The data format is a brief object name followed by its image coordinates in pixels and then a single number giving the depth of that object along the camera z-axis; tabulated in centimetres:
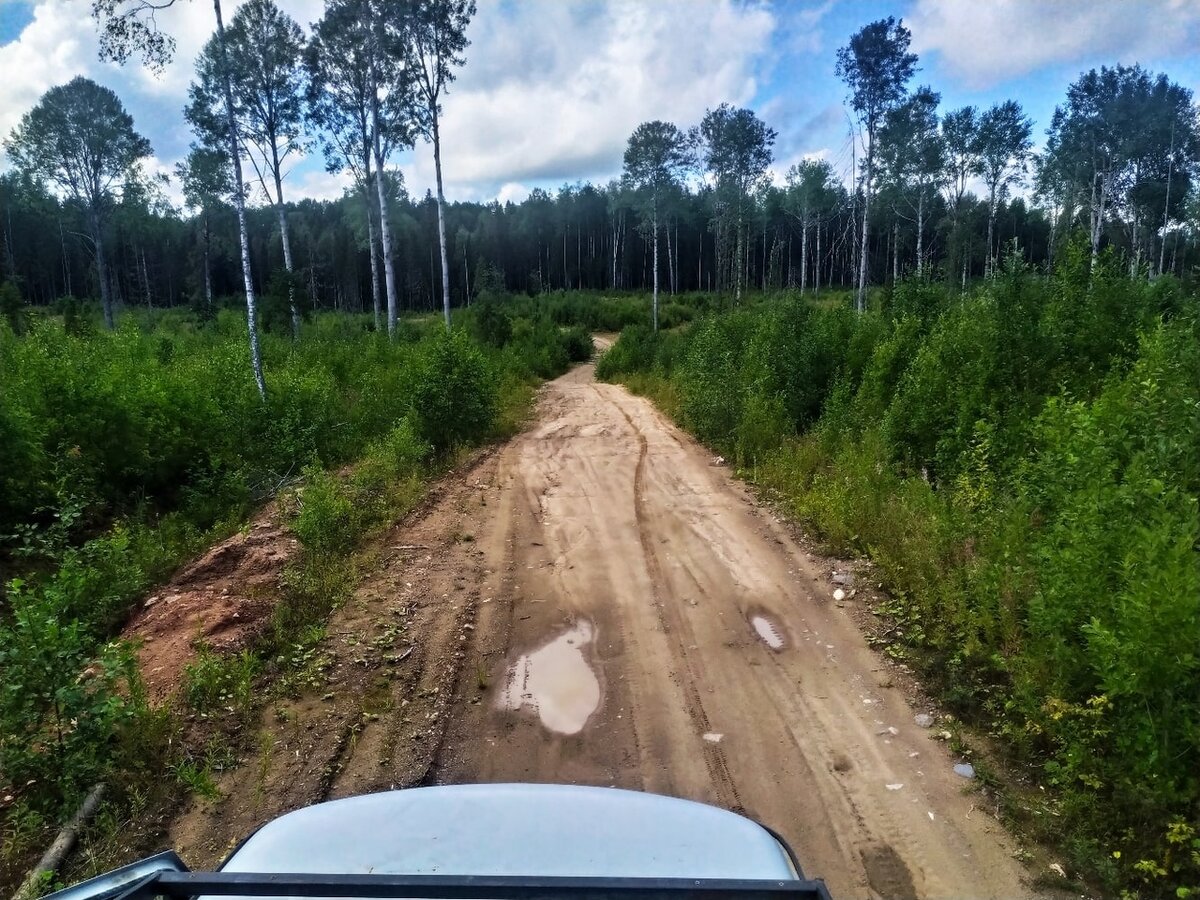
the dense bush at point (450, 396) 1320
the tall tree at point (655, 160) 3384
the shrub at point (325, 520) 771
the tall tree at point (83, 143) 3181
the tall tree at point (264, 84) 2272
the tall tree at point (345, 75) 2258
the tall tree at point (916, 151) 3102
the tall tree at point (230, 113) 1048
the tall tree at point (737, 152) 3522
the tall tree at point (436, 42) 2211
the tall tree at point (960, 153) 3609
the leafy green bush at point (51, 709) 397
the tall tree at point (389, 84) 2200
